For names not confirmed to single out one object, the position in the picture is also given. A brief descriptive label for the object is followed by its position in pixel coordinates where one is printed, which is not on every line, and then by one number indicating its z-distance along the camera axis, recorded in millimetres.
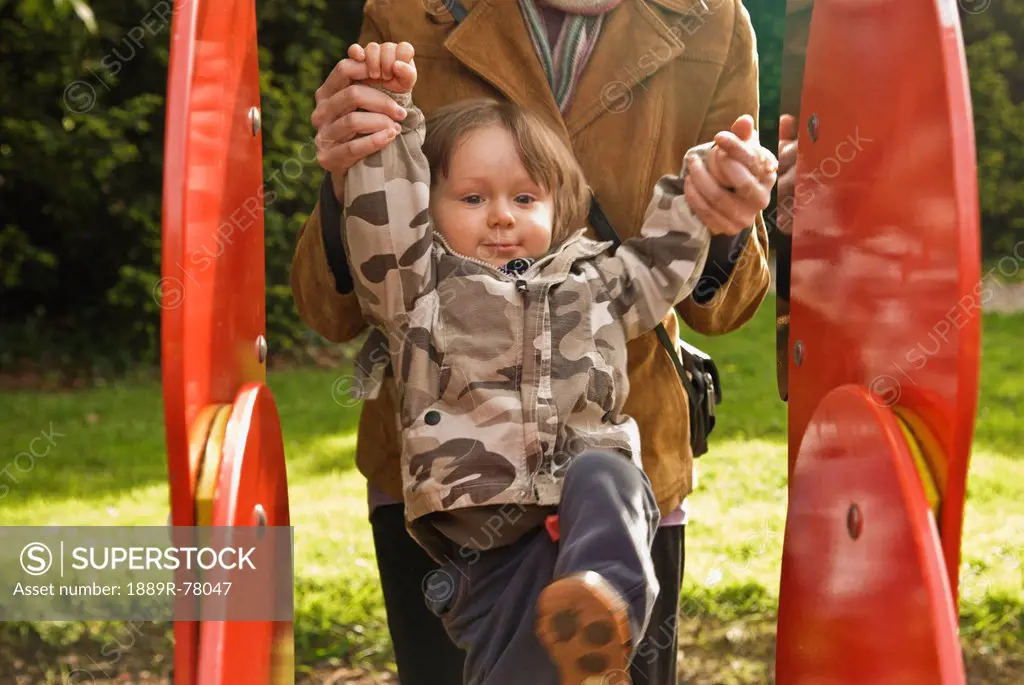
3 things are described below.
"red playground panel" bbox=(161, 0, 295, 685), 2749
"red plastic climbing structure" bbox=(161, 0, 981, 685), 2696
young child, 2862
